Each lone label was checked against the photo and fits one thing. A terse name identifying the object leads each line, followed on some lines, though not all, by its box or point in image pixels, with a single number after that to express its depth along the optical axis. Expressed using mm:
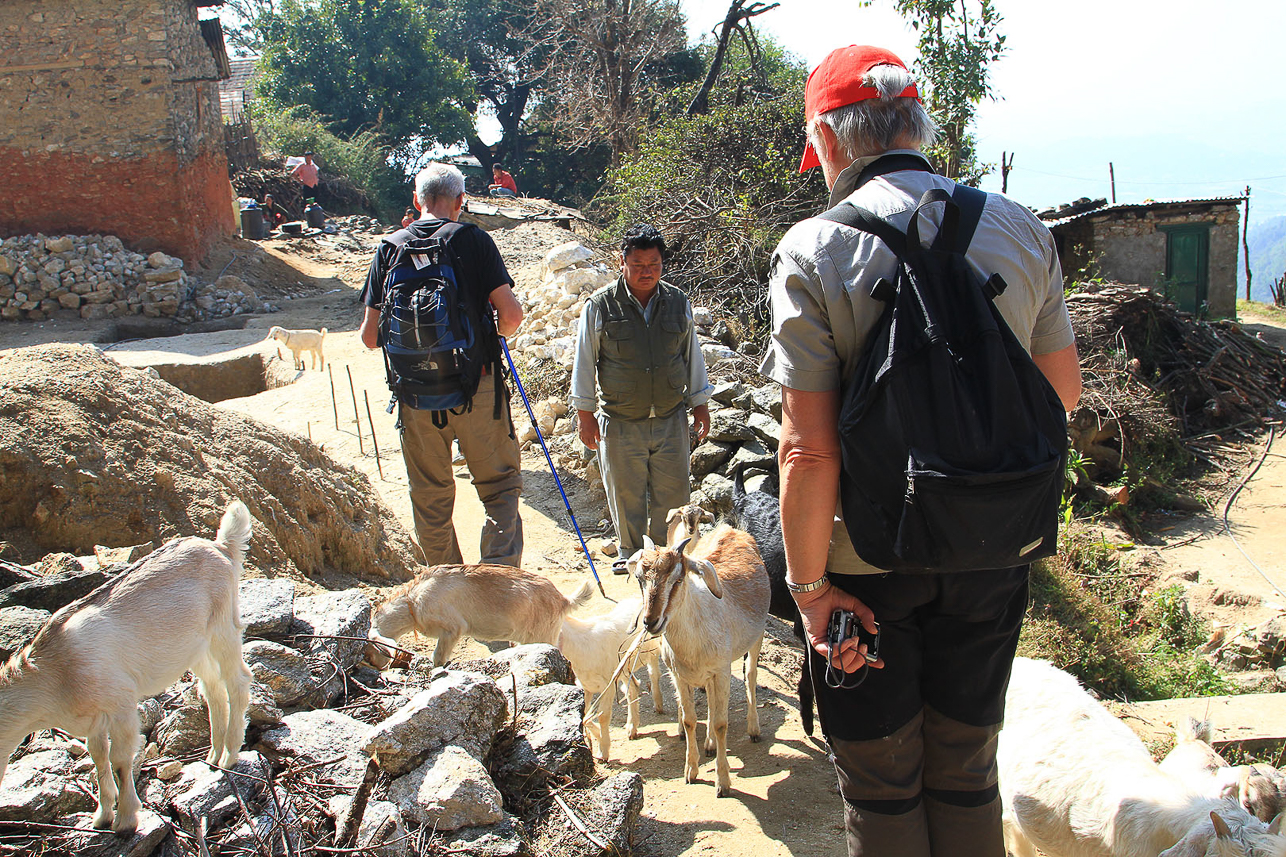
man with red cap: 1825
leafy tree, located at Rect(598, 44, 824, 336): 10680
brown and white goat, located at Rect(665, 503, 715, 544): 4289
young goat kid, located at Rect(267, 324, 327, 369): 11414
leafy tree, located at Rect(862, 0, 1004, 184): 15915
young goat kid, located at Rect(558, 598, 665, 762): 4121
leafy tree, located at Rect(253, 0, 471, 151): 31562
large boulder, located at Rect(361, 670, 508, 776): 2771
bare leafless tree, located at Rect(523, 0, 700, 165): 20031
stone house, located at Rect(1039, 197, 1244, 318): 16516
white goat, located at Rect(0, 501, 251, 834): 2346
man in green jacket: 4730
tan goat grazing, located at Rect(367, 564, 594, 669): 4043
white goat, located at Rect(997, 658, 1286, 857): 2172
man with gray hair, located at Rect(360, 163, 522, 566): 4355
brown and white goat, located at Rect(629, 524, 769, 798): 3334
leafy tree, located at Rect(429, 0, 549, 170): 35438
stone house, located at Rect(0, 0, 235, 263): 14992
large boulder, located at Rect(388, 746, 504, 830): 2668
